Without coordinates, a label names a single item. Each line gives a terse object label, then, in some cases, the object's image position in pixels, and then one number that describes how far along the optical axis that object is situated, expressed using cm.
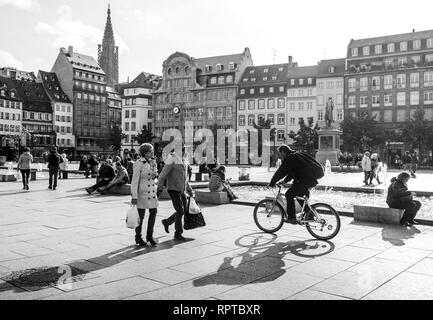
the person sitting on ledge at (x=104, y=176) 1688
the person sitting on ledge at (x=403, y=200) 974
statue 4052
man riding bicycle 855
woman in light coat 766
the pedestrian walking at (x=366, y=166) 2191
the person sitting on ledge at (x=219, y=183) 1380
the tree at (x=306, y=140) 6175
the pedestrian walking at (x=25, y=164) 1841
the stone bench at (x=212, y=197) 1365
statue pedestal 3994
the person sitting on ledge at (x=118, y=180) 1638
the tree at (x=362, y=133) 6247
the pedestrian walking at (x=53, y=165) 1858
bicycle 818
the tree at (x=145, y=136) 8425
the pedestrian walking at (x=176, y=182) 820
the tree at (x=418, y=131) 5828
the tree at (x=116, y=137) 9175
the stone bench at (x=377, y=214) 991
